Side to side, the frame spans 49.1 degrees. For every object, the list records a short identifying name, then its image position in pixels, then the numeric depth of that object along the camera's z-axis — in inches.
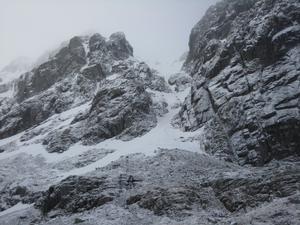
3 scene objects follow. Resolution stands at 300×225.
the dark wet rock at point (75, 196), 1023.6
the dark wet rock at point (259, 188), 791.1
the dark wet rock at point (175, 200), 858.1
